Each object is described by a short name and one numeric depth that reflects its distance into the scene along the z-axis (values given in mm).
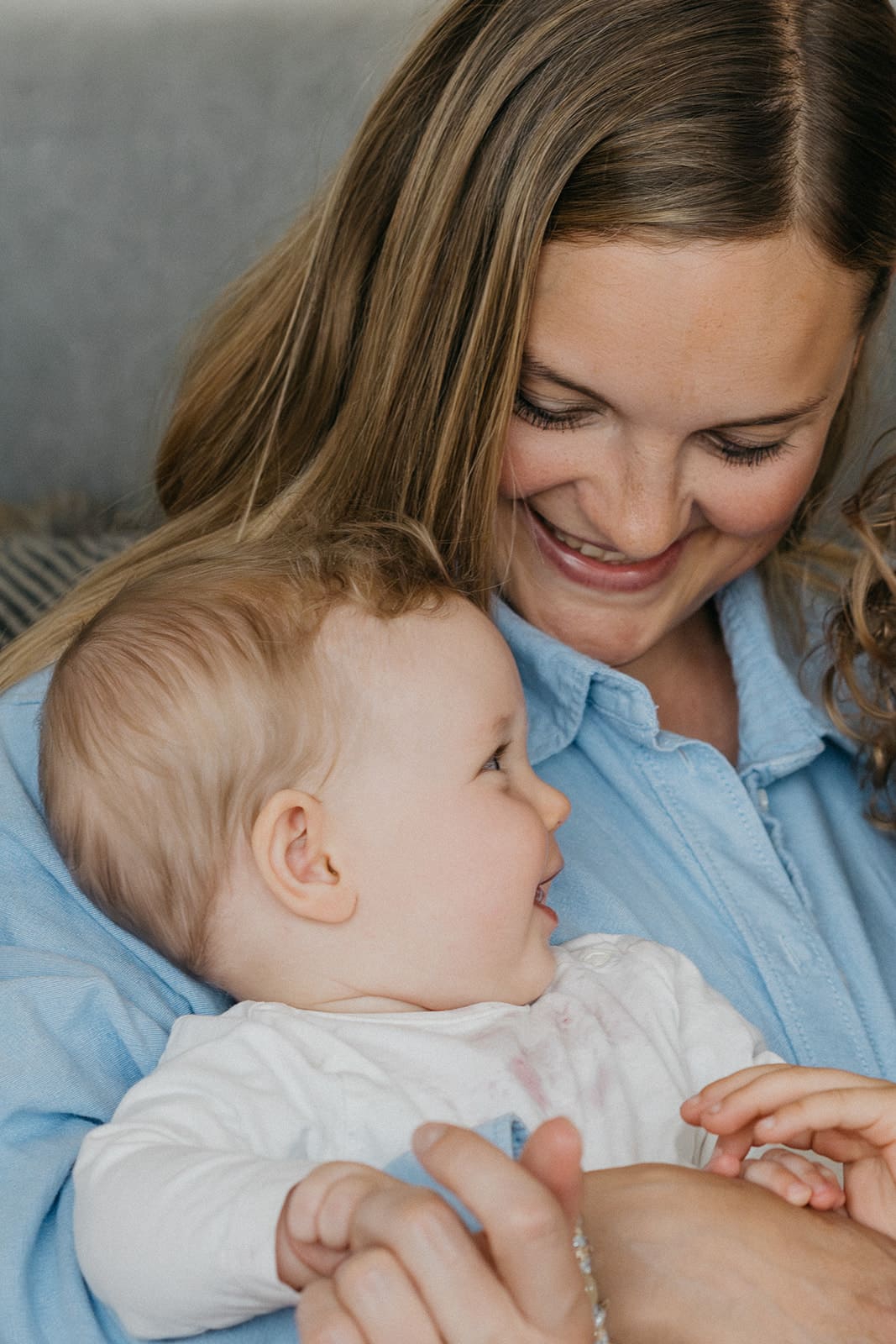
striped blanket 1059
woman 874
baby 766
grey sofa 1215
